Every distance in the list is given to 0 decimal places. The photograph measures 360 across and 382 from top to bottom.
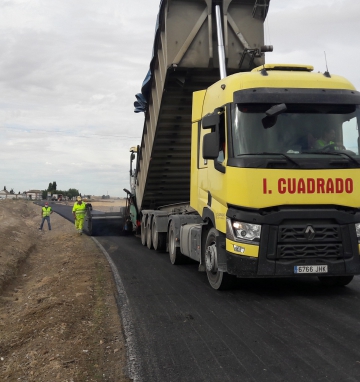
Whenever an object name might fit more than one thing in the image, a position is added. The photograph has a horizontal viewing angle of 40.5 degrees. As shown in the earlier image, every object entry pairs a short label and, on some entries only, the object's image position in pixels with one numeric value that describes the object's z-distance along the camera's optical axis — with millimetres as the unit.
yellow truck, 6156
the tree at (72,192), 135750
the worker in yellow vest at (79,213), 17375
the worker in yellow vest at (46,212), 21891
